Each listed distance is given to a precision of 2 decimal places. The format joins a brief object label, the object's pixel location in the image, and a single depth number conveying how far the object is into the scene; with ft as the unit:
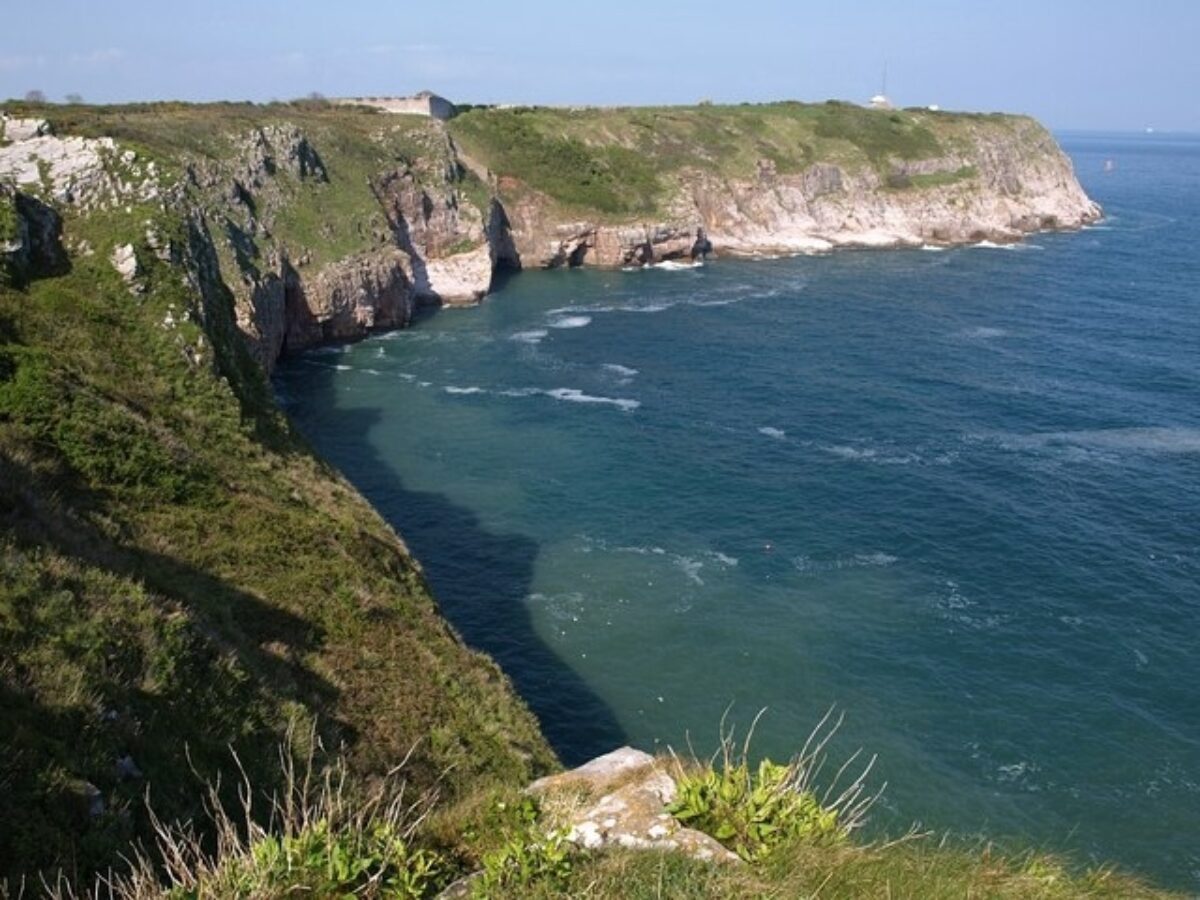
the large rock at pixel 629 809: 31.94
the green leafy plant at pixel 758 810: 31.37
